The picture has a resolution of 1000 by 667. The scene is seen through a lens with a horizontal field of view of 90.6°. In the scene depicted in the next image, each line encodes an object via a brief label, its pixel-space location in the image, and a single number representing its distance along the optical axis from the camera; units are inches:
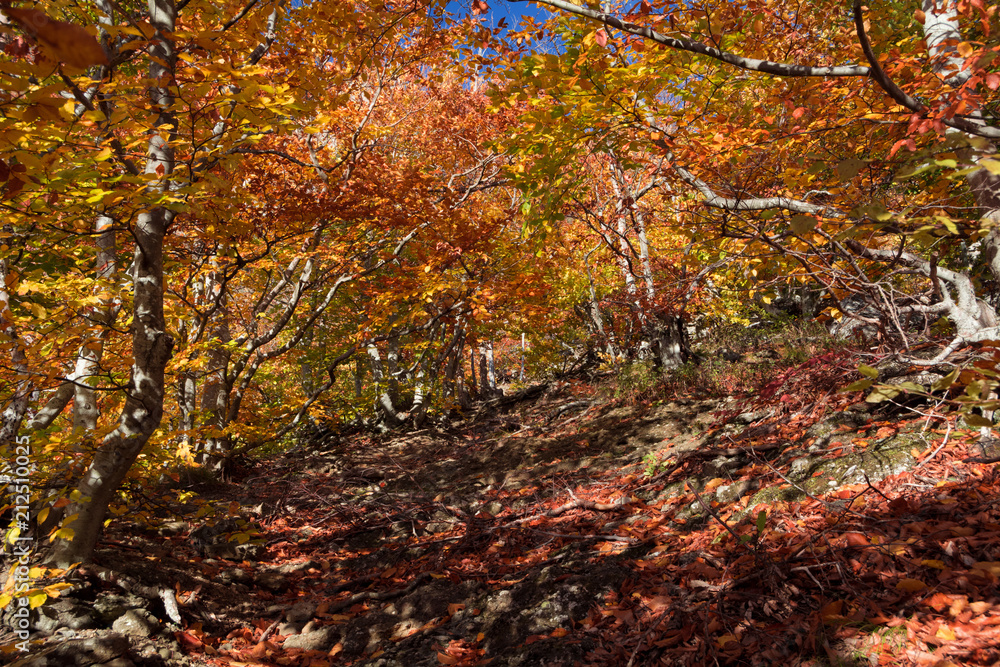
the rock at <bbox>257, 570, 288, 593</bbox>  188.7
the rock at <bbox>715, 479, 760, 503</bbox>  163.8
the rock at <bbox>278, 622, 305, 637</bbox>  150.8
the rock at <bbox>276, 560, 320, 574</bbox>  201.5
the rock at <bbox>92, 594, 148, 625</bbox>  128.1
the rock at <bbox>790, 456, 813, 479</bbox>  158.7
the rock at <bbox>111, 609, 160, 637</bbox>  126.8
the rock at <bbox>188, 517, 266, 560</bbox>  207.1
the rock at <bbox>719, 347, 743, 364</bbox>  386.6
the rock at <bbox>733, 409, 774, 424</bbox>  225.0
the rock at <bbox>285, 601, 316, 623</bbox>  158.9
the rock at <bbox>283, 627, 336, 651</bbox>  140.9
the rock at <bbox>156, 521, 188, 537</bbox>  217.0
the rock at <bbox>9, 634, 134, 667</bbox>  105.5
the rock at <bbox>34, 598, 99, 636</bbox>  118.3
